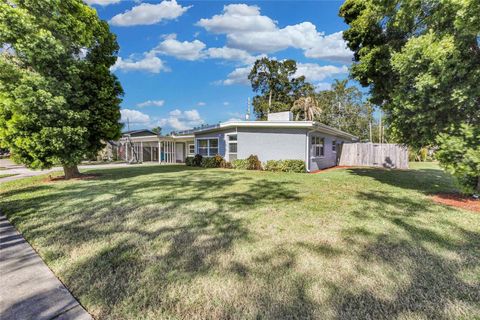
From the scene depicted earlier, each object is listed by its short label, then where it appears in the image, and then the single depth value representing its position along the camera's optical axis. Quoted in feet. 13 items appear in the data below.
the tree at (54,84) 25.93
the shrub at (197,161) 58.57
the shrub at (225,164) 51.27
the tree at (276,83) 124.47
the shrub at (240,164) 48.70
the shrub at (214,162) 53.16
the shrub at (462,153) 15.96
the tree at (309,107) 85.61
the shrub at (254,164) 48.03
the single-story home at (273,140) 46.29
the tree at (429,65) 17.17
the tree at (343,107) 114.21
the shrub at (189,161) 60.97
